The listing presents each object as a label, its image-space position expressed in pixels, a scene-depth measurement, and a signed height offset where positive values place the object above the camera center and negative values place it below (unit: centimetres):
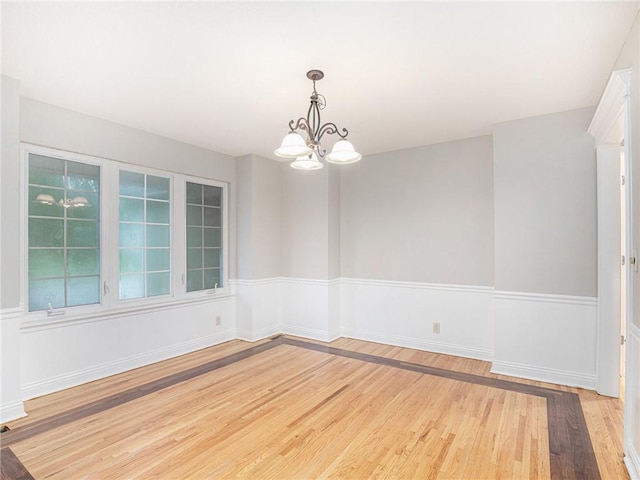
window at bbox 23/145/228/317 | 315 +7
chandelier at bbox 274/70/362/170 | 236 +66
